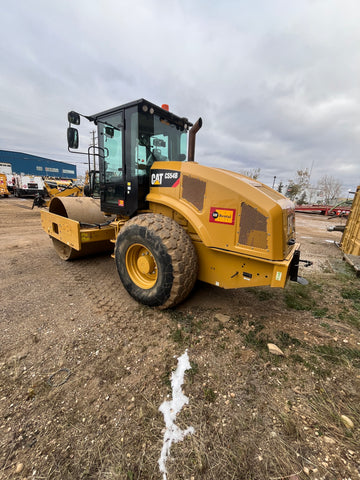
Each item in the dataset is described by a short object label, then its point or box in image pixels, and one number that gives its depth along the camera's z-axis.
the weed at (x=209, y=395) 1.86
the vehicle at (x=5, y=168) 42.94
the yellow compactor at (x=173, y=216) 2.41
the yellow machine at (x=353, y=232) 5.92
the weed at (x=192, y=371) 2.05
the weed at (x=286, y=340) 2.54
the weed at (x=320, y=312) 3.15
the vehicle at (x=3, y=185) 20.09
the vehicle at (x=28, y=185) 20.56
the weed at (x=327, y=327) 2.82
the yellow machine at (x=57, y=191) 9.62
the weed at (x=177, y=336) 2.52
